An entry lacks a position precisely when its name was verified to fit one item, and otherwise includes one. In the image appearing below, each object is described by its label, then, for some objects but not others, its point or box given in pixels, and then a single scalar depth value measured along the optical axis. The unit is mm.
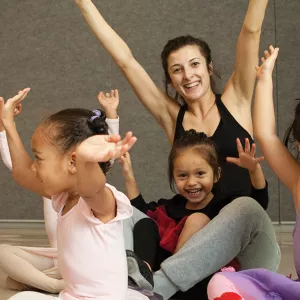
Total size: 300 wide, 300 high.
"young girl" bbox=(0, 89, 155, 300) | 2062
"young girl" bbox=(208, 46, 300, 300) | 2110
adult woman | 2420
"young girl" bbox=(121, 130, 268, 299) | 2533
